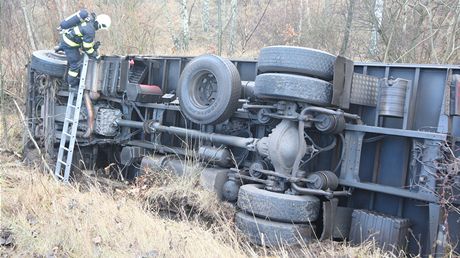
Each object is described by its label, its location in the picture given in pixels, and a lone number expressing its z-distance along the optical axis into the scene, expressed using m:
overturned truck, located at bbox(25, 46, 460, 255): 5.00
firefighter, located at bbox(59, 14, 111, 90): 8.30
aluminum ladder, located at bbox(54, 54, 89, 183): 8.23
